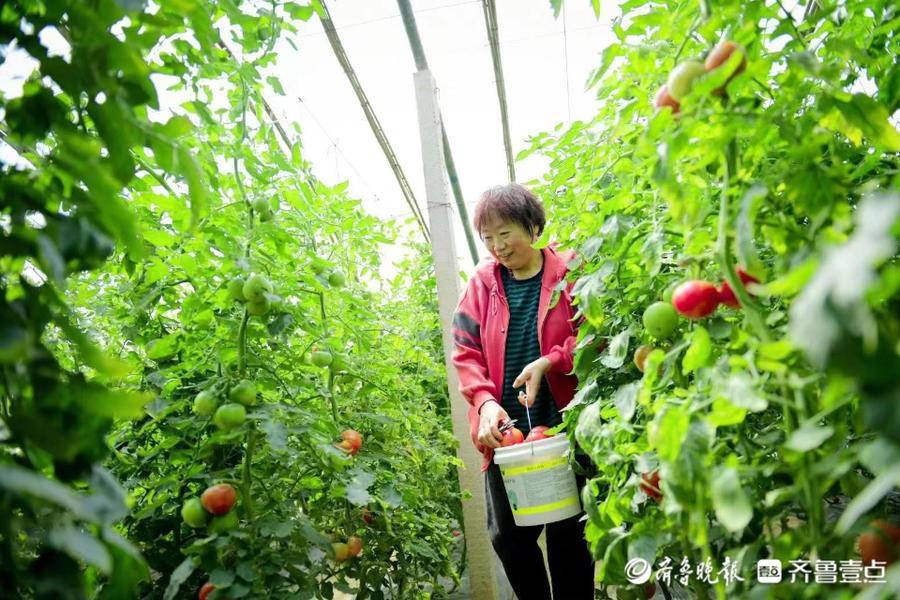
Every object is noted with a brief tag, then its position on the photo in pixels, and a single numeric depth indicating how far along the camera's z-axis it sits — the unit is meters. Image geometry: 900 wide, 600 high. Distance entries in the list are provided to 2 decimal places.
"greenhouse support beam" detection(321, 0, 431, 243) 3.53
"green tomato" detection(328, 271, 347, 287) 1.42
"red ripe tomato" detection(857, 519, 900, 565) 0.59
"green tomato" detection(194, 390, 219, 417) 1.18
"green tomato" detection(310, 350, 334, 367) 1.45
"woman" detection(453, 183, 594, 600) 1.69
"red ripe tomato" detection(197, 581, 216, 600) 1.08
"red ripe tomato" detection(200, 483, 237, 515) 1.12
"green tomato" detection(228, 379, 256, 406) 1.17
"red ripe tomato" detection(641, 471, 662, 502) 0.90
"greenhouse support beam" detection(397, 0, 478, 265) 3.10
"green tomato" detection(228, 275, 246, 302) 1.19
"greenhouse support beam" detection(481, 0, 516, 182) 3.50
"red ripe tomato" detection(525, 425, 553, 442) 1.47
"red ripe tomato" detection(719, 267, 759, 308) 0.73
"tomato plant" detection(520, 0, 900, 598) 0.39
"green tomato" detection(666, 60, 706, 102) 0.70
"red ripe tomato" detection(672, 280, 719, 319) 0.73
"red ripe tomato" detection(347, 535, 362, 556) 1.58
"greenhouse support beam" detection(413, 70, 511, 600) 2.35
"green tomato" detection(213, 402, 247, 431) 1.11
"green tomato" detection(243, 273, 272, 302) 1.16
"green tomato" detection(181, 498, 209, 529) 1.12
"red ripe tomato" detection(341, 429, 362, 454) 1.55
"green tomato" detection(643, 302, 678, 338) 0.90
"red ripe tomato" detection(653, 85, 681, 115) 0.76
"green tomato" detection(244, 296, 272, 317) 1.18
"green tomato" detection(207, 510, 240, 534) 1.11
